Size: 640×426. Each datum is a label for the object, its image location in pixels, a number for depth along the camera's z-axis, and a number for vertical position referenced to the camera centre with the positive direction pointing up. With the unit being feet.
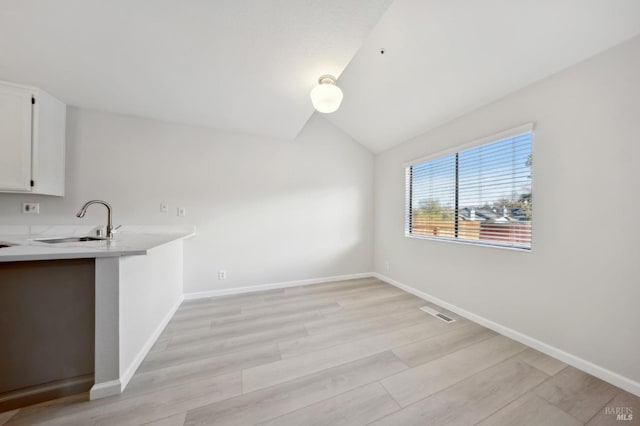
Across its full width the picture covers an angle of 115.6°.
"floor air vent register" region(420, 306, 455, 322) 7.41 -3.86
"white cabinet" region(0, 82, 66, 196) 6.07 +2.25
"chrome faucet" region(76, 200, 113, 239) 5.66 -0.55
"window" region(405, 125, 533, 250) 6.32 +0.79
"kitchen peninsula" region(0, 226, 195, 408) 3.77 -2.14
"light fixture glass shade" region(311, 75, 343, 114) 6.06 +3.62
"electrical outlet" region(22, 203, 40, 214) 6.91 +0.12
